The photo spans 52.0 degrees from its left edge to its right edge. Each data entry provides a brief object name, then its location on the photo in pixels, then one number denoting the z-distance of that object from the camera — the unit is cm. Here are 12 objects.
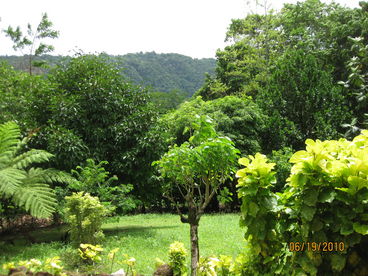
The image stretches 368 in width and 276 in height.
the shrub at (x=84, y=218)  624
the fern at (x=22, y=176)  540
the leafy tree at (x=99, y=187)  797
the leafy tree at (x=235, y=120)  1625
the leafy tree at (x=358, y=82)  1127
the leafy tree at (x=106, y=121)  960
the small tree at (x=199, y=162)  455
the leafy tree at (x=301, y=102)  1555
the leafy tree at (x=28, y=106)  984
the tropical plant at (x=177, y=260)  461
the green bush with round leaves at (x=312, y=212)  301
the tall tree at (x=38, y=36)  2206
